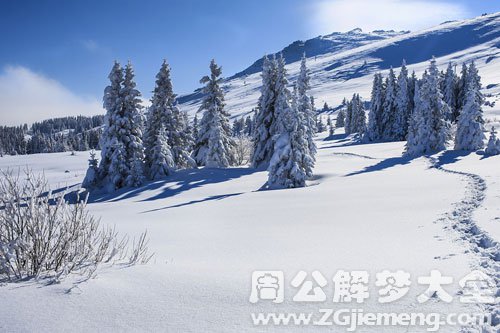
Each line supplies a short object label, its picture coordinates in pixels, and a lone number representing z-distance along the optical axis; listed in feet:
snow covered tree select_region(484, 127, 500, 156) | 87.66
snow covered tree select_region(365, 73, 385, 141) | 220.43
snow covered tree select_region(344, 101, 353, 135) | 282.05
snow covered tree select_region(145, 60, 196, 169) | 117.91
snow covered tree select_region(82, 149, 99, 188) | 108.78
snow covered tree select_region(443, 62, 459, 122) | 224.72
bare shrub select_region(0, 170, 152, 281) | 15.78
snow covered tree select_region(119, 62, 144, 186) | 106.83
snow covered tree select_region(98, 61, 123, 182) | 106.83
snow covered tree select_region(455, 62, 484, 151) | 104.17
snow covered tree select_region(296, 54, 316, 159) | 99.54
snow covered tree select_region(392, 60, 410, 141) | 202.69
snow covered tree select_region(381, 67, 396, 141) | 213.05
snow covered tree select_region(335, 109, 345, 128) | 385.66
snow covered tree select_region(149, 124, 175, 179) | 108.27
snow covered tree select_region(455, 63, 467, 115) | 222.69
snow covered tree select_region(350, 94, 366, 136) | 244.63
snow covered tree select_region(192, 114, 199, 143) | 194.81
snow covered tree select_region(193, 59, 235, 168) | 119.34
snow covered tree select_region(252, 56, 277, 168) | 119.96
